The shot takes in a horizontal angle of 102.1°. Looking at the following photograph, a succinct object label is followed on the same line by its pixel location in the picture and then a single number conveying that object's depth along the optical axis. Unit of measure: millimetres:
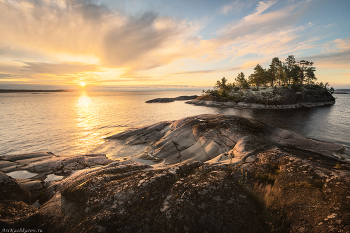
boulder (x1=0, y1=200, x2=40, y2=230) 4297
